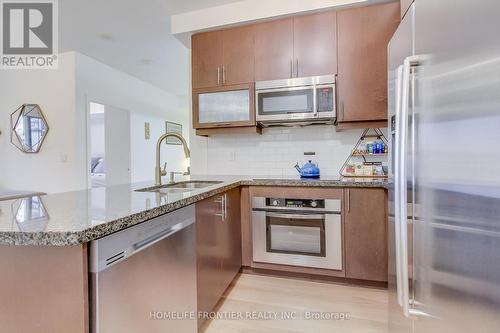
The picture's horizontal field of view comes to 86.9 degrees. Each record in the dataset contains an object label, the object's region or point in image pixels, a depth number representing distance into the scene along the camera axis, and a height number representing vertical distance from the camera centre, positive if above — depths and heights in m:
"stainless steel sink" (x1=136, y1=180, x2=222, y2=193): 1.86 -0.16
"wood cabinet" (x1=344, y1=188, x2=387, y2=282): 2.09 -0.55
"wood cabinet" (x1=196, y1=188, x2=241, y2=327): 1.54 -0.55
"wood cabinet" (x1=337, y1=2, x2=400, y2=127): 2.34 +0.94
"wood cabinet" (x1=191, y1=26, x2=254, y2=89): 2.68 +1.13
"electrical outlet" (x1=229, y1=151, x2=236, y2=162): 3.09 +0.12
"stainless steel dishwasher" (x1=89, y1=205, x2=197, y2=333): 0.82 -0.42
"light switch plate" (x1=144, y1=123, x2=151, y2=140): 5.22 +0.70
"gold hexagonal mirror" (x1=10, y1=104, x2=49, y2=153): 3.75 +0.57
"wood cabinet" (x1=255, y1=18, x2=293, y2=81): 2.57 +1.14
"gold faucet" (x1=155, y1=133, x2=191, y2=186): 1.87 +0.00
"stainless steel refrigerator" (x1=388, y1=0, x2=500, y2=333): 0.59 -0.01
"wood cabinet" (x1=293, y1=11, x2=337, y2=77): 2.46 +1.15
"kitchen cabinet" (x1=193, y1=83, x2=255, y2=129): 2.65 +0.62
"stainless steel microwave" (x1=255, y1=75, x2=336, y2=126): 2.43 +0.62
